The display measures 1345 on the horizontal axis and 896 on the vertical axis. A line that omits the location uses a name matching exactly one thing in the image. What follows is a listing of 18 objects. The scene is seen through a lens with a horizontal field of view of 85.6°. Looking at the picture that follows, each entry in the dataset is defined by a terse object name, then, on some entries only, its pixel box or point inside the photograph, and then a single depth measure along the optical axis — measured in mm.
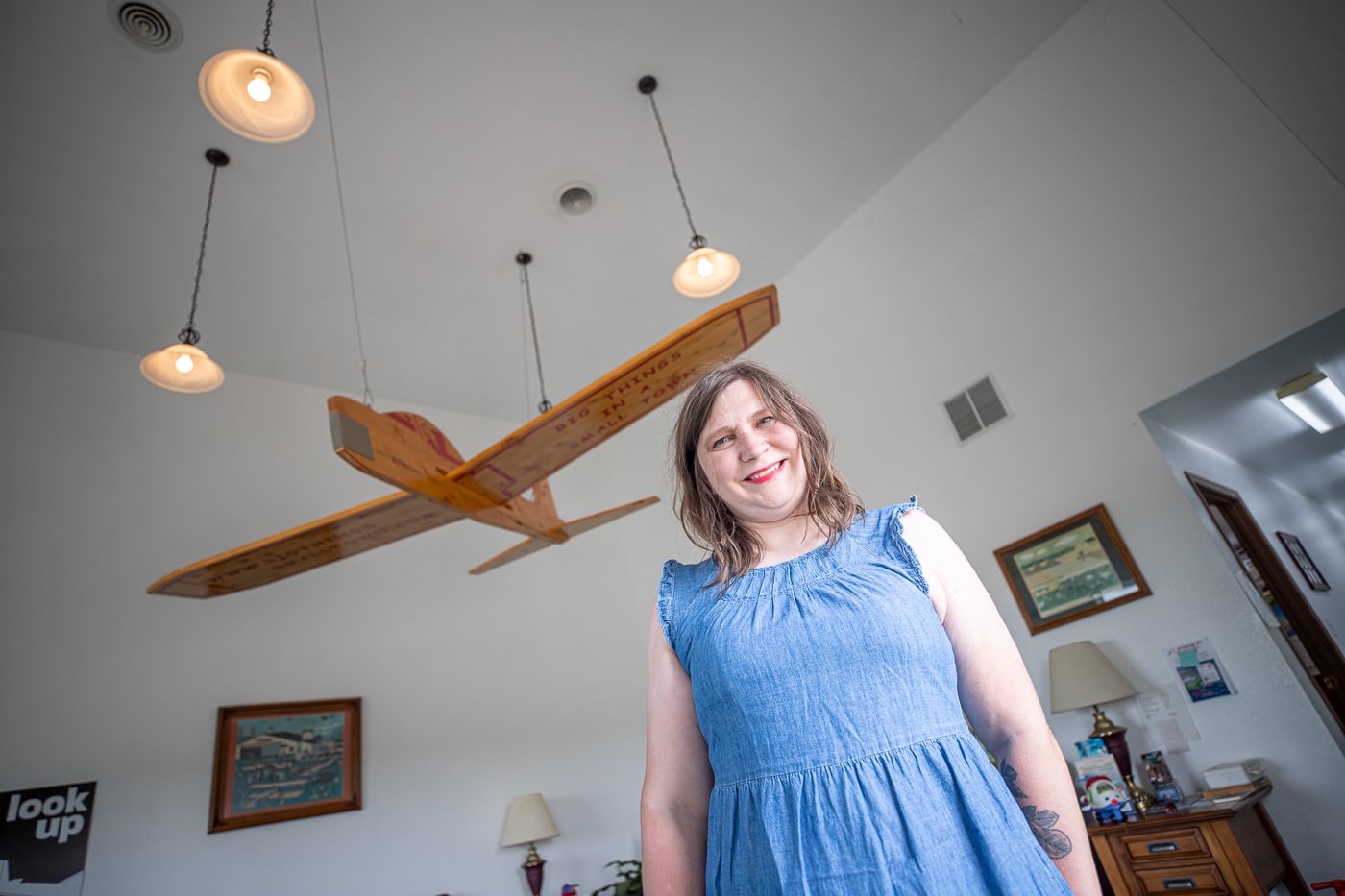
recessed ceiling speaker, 4492
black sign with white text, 3414
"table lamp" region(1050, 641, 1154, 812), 3188
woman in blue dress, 711
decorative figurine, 3033
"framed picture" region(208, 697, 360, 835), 4082
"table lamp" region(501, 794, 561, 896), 4672
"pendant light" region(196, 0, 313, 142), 2262
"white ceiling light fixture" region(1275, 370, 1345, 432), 3510
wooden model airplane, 2791
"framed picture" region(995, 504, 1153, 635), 3465
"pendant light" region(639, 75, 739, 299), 3650
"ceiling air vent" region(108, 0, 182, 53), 3084
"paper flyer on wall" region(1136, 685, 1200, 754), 3178
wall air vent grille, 4082
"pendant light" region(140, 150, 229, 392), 3365
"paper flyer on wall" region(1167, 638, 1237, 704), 3094
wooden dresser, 2650
